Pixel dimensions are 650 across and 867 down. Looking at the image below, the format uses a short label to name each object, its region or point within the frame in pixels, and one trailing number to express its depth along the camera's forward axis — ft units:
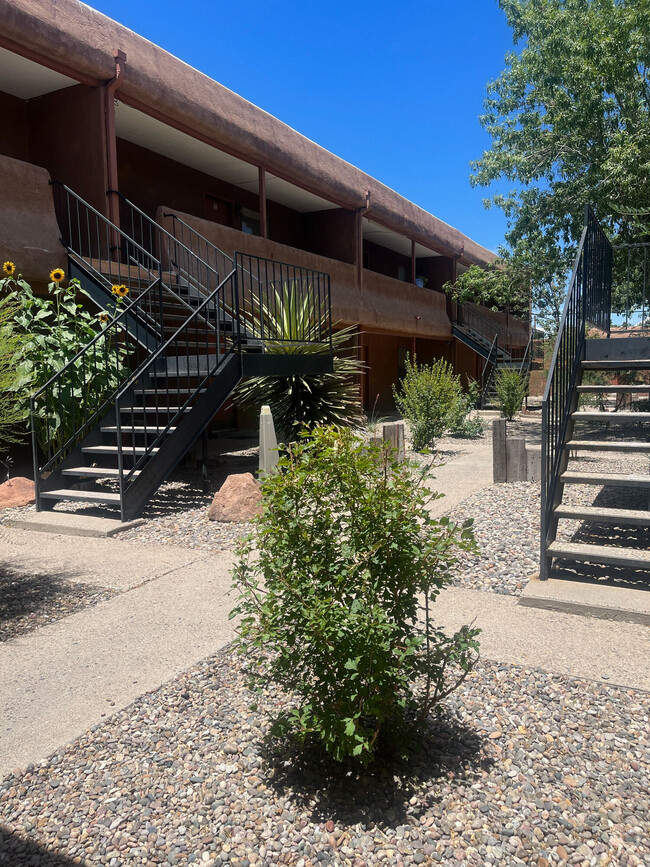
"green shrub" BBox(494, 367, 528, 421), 56.54
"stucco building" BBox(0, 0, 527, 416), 29.12
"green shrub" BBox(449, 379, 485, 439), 46.41
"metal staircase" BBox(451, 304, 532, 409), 74.38
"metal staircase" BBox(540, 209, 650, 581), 14.96
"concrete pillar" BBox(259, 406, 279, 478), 23.95
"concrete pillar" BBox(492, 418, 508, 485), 28.02
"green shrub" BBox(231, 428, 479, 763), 7.70
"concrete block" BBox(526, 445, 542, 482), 28.12
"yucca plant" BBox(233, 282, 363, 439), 32.22
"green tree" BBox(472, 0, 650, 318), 38.40
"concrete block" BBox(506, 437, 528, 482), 27.91
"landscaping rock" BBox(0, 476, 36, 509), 25.25
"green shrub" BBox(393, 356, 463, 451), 37.50
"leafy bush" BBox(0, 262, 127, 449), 25.52
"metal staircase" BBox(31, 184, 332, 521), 23.50
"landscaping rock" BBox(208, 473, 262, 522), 22.24
